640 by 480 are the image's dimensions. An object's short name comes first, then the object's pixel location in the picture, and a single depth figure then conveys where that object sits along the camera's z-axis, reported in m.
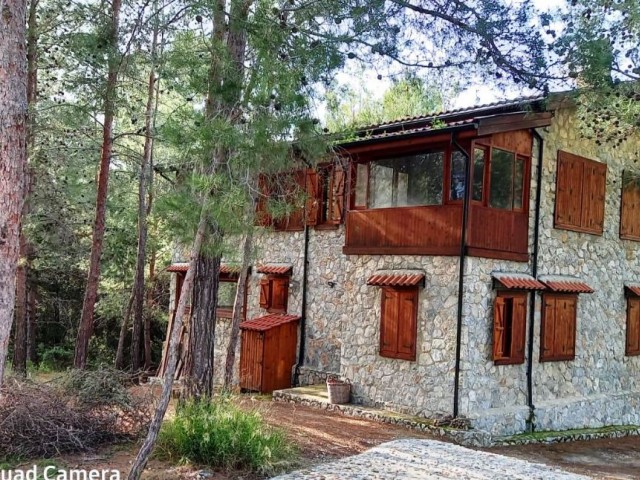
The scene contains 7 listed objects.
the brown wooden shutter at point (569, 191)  12.28
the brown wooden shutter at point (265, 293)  14.55
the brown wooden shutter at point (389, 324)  11.35
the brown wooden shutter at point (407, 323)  11.09
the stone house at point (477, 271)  10.66
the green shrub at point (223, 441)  6.73
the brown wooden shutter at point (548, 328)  11.85
